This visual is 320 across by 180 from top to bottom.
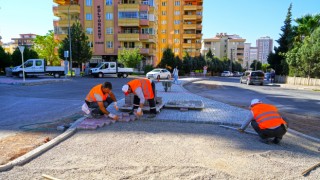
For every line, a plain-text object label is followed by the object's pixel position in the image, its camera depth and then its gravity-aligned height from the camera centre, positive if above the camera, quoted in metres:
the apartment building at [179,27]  76.06 +14.00
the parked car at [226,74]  68.76 -0.33
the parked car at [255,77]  29.67 -0.47
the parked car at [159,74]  31.99 -0.23
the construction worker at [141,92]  7.32 -0.59
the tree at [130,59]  41.31 +2.18
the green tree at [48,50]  64.94 +5.60
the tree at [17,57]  35.92 +2.03
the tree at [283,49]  36.25 +3.70
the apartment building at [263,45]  178.81 +20.23
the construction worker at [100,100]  6.83 -0.81
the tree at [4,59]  32.71 +1.54
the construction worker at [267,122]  5.54 -1.11
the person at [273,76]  36.31 -0.41
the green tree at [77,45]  39.47 +4.31
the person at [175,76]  25.91 -0.37
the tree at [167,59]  46.16 +2.46
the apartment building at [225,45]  122.32 +13.64
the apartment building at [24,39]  155.25 +20.23
